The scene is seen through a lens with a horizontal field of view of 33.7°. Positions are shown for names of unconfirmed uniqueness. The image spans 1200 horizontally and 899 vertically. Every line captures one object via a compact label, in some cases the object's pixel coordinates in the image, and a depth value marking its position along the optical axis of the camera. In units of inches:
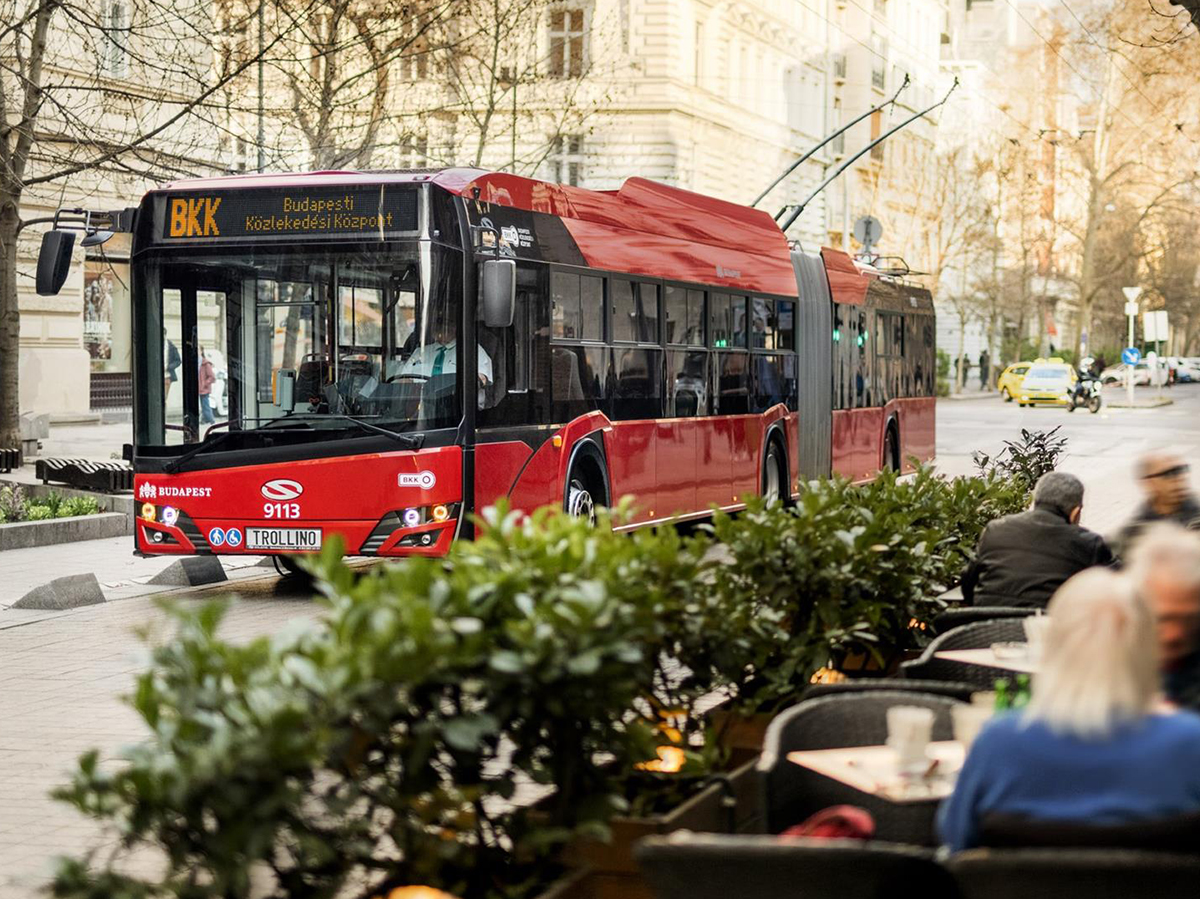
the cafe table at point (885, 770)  187.8
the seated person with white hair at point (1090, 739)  148.2
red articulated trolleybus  546.6
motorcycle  2370.8
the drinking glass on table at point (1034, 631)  253.4
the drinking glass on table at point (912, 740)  194.2
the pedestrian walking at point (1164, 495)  367.9
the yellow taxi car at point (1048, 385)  2475.8
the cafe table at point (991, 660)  256.1
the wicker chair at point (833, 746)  194.2
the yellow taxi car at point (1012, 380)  2869.1
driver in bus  545.6
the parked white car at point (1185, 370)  4367.6
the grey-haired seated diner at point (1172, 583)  185.6
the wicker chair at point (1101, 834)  154.6
